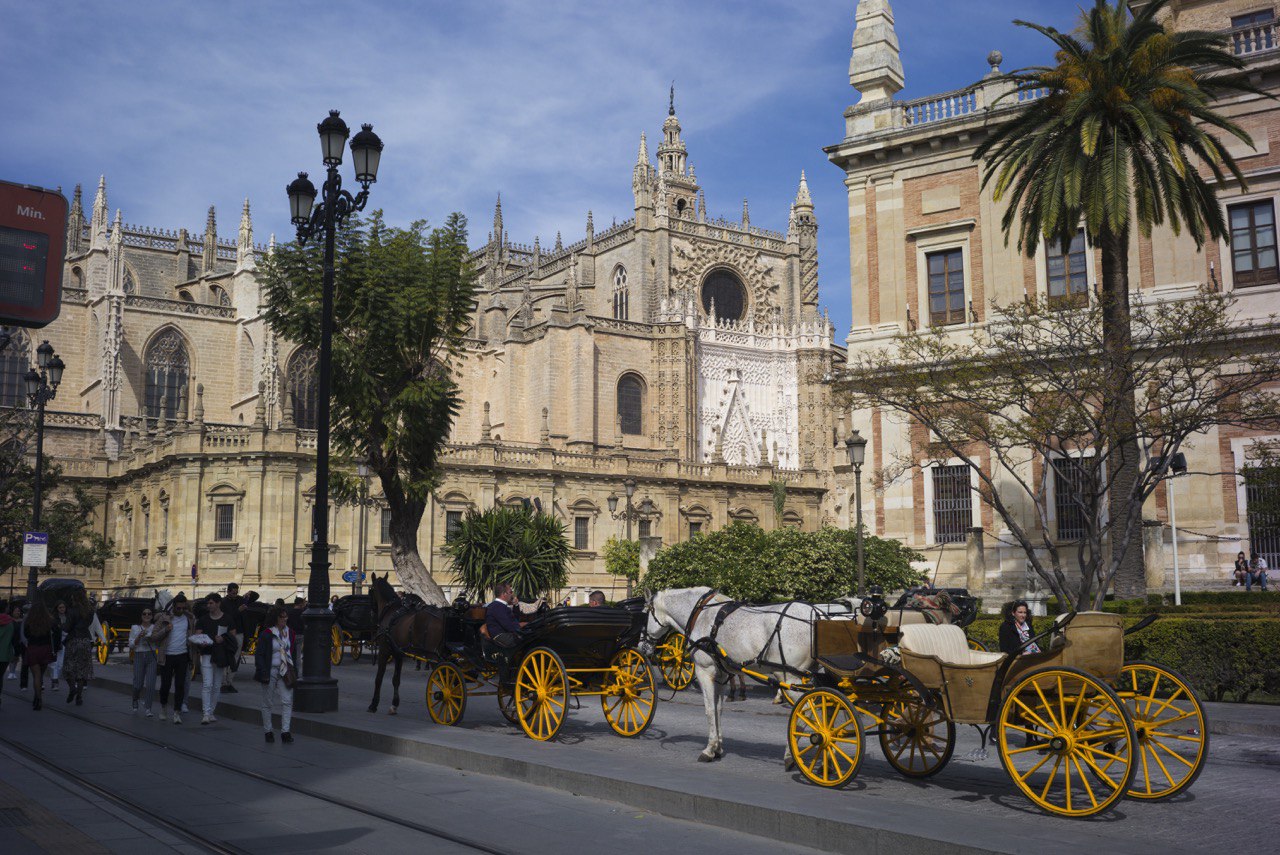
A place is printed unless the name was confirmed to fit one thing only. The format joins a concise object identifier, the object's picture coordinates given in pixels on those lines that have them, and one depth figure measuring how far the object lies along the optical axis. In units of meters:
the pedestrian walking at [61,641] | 19.41
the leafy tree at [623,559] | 41.94
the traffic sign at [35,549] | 20.42
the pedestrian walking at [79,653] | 16.69
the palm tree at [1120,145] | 18.58
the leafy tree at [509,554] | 27.03
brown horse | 13.32
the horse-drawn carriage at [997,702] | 7.36
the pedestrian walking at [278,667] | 12.14
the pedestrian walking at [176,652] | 14.27
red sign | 5.73
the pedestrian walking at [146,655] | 14.80
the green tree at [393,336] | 24.05
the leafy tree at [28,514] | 27.77
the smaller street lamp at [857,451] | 21.17
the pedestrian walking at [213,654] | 14.13
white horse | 10.20
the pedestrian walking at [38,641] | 15.88
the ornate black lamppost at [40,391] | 23.31
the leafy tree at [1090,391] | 17.38
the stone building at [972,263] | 23.16
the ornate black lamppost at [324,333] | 14.08
